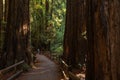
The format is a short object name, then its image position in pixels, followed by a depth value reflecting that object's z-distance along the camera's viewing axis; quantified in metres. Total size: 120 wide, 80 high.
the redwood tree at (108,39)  4.23
